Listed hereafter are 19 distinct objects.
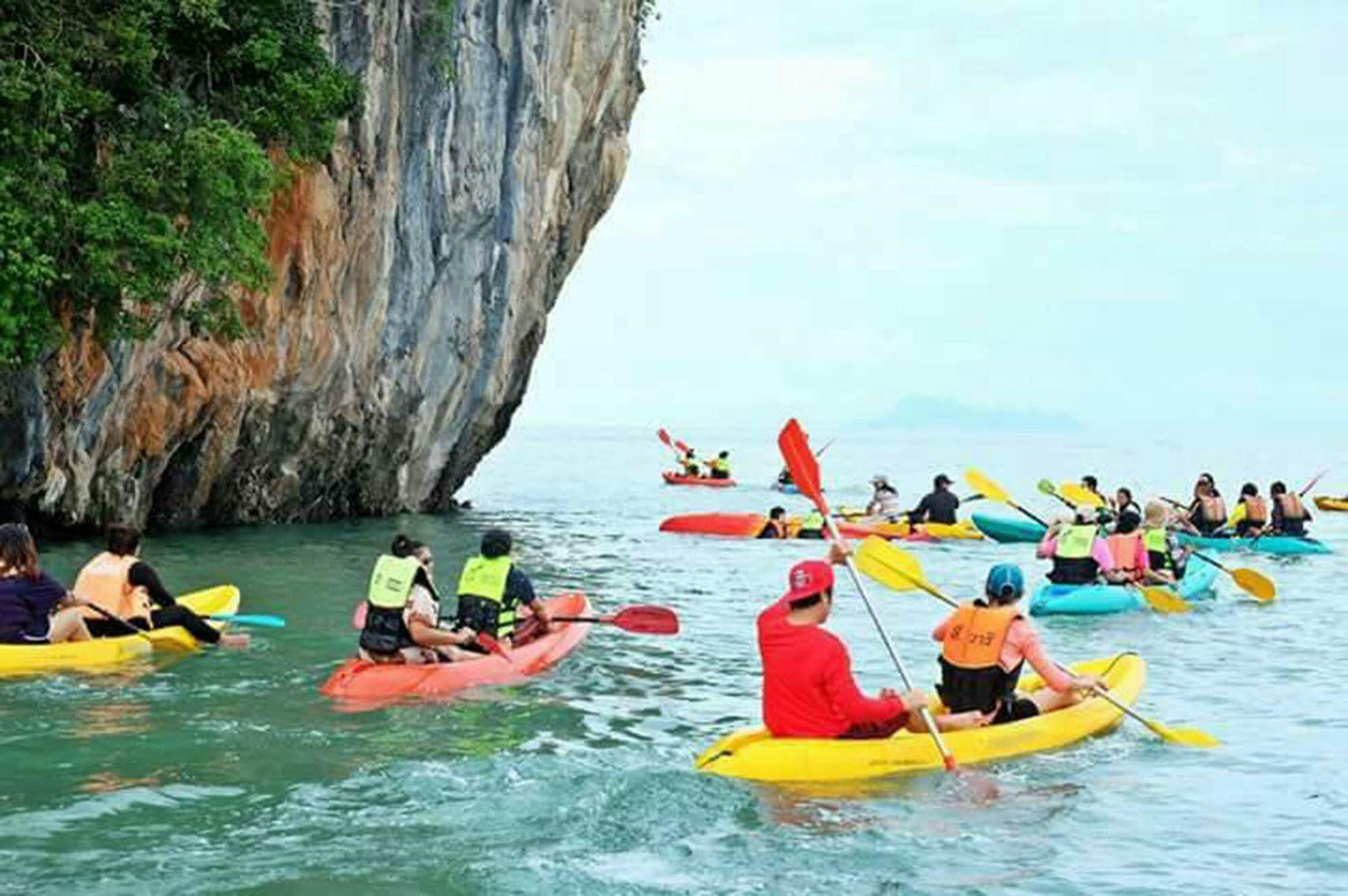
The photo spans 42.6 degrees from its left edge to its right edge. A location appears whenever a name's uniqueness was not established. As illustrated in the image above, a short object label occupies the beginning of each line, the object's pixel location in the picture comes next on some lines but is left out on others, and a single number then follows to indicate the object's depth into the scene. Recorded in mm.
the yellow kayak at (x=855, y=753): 10242
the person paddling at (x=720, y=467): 52688
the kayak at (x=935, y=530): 30750
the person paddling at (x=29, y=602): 13734
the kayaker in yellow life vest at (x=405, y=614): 13133
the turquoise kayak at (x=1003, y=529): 31844
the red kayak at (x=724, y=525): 32250
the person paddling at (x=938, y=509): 31781
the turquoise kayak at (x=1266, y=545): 30094
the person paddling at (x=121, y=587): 14672
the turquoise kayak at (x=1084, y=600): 19781
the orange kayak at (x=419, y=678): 12969
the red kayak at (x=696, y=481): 53938
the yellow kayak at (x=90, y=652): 13555
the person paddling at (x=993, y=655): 11273
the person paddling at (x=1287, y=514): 30594
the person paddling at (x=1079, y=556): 20391
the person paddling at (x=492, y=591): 13914
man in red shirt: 9914
